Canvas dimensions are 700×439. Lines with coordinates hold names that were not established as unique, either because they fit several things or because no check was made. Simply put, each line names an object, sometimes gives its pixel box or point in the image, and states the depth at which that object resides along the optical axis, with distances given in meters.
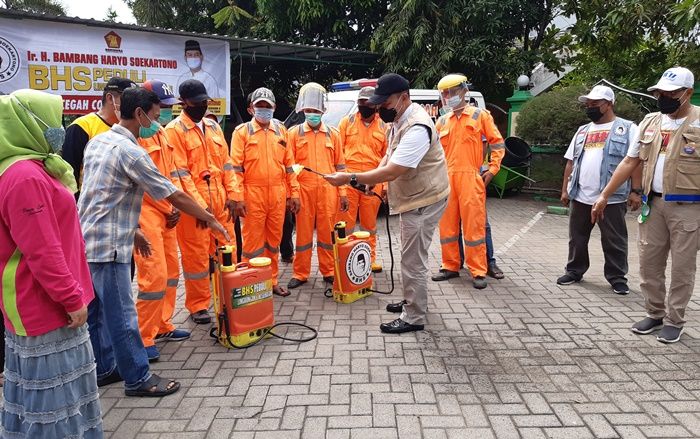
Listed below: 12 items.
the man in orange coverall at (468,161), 5.18
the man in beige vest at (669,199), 3.67
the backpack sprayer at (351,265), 4.74
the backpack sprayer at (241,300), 3.72
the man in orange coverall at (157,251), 3.42
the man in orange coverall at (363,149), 5.61
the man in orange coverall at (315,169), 5.20
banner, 7.69
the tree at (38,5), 16.14
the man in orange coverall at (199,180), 4.19
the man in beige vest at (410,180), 3.81
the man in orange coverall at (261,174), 4.89
